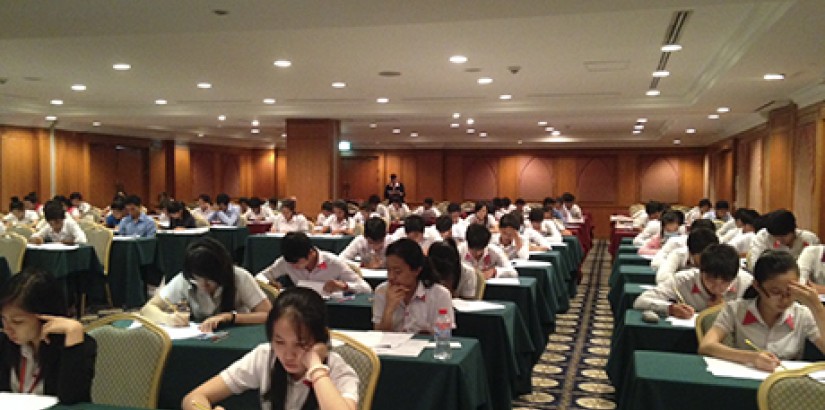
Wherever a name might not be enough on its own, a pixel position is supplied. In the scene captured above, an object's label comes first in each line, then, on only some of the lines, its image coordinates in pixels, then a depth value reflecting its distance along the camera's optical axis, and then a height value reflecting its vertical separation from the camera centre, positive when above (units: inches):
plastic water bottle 129.5 -28.6
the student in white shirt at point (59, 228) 334.0 -19.0
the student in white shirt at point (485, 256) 233.8 -23.2
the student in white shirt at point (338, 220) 444.8 -20.4
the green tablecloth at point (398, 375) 124.1 -34.3
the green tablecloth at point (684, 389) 110.7 -32.1
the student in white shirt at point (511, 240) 291.1 -21.9
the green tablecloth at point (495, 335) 171.8 -36.4
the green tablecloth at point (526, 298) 219.3 -34.3
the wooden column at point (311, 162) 550.6 +20.1
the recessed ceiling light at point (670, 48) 295.8 +58.8
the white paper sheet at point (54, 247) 308.8 -25.9
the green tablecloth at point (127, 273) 340.5 -41.5
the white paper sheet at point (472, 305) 177.6 -30.2
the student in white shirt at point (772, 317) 128.3 -24.7
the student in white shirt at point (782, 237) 250.8 -18.5
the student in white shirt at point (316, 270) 193.0 -24.1
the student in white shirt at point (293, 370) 89.2 -24.4
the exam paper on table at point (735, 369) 116.6 -30.9
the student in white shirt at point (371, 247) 257.8 -22.1
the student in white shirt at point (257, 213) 550.3 -20.3
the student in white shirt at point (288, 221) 458.0 -21.5
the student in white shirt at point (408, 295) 152.2 -23.6
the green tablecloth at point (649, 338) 154.3 -33.4
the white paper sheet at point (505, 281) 222.8 -29.9
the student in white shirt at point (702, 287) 158.9 -24.1
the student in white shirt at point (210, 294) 149.5 -23.8
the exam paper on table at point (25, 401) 98.3 -30.1
